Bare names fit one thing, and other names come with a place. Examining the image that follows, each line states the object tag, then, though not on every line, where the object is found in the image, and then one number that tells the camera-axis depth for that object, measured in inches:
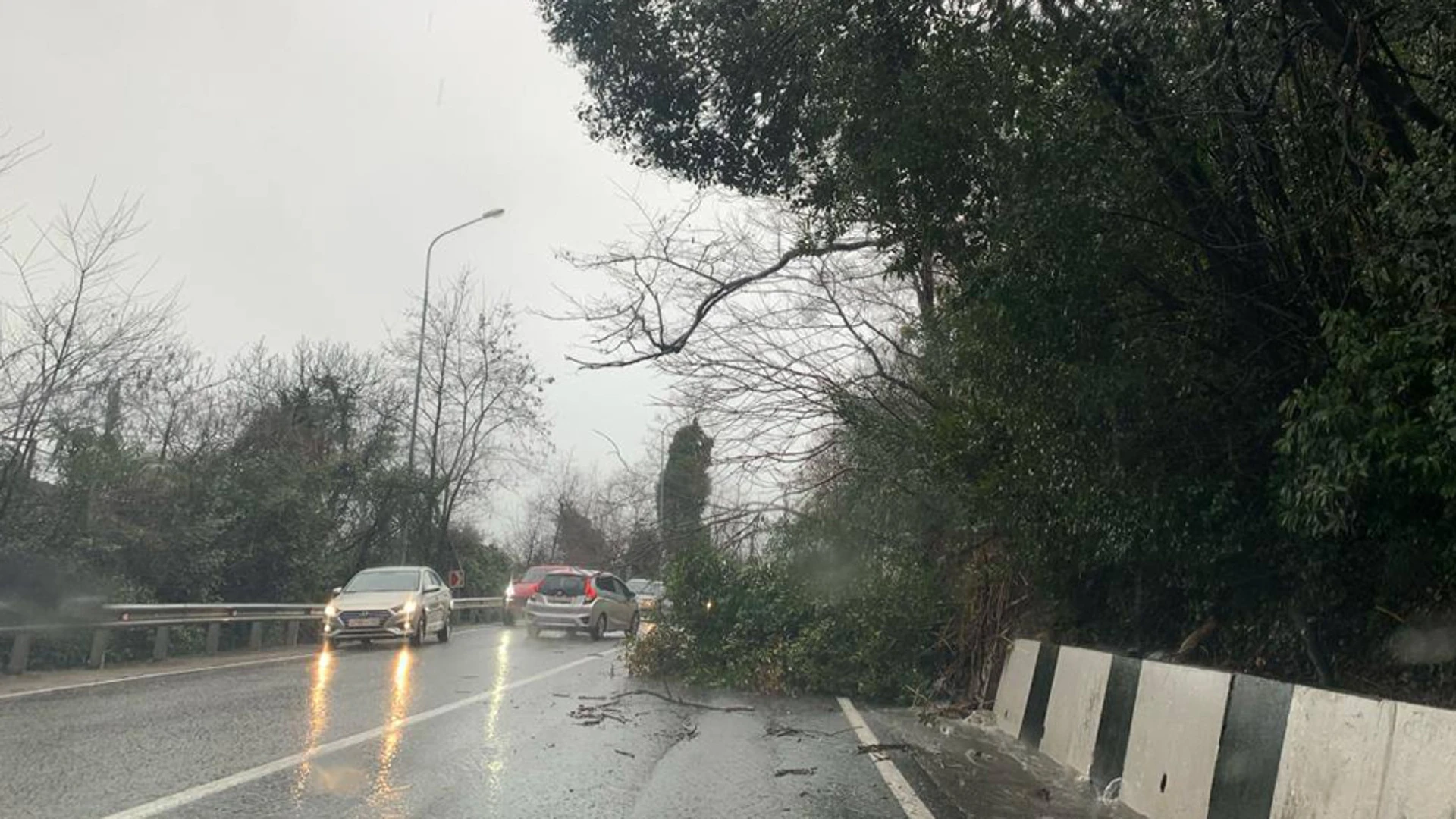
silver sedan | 804.6
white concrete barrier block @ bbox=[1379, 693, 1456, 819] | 157.8
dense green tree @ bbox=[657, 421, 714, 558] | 749.3
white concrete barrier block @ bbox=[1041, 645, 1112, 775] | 333.7
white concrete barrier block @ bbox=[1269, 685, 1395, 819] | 176.9
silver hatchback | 1030.4
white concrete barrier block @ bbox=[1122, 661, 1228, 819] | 239.5
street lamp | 1187.9
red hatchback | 1293.1
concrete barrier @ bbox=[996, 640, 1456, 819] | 168.1
